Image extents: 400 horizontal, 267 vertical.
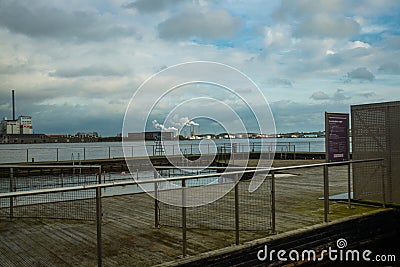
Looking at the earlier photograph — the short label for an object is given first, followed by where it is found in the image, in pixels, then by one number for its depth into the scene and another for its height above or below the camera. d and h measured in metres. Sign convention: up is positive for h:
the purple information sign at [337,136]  7.34 -0.03
